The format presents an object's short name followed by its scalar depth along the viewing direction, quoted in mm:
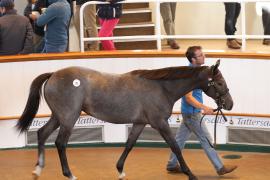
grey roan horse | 9727
